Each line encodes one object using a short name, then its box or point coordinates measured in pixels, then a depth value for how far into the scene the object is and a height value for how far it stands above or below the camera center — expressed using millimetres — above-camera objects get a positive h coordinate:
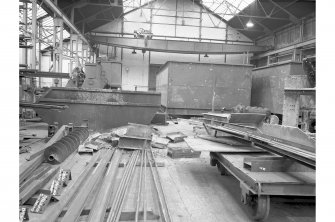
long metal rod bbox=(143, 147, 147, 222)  2419 -1083
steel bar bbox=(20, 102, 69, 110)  4510 -53
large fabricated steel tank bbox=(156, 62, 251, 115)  9633 +722
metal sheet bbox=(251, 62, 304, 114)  8347 +831
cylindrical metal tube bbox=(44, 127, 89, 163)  3998 -785
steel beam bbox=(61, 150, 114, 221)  2320 -1023
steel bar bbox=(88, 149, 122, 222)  2316 -1025
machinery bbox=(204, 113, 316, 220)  2219 -665
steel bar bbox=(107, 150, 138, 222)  2401 -1054
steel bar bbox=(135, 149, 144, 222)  2463 -1067
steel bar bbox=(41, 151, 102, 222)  2322 -1040
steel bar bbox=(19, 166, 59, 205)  2593 -973
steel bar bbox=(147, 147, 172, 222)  2391 -1066
